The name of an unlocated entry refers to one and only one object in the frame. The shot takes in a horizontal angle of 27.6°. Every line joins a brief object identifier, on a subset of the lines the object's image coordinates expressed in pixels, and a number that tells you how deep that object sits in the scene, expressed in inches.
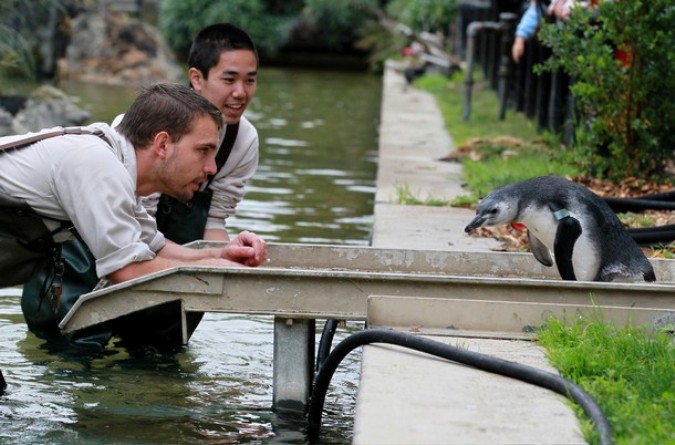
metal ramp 225.8
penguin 245.9
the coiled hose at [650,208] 311.7
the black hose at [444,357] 193.9
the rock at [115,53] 1032.8
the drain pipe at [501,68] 685.3
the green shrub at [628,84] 410.6
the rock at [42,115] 593.3
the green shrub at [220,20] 1396.4
